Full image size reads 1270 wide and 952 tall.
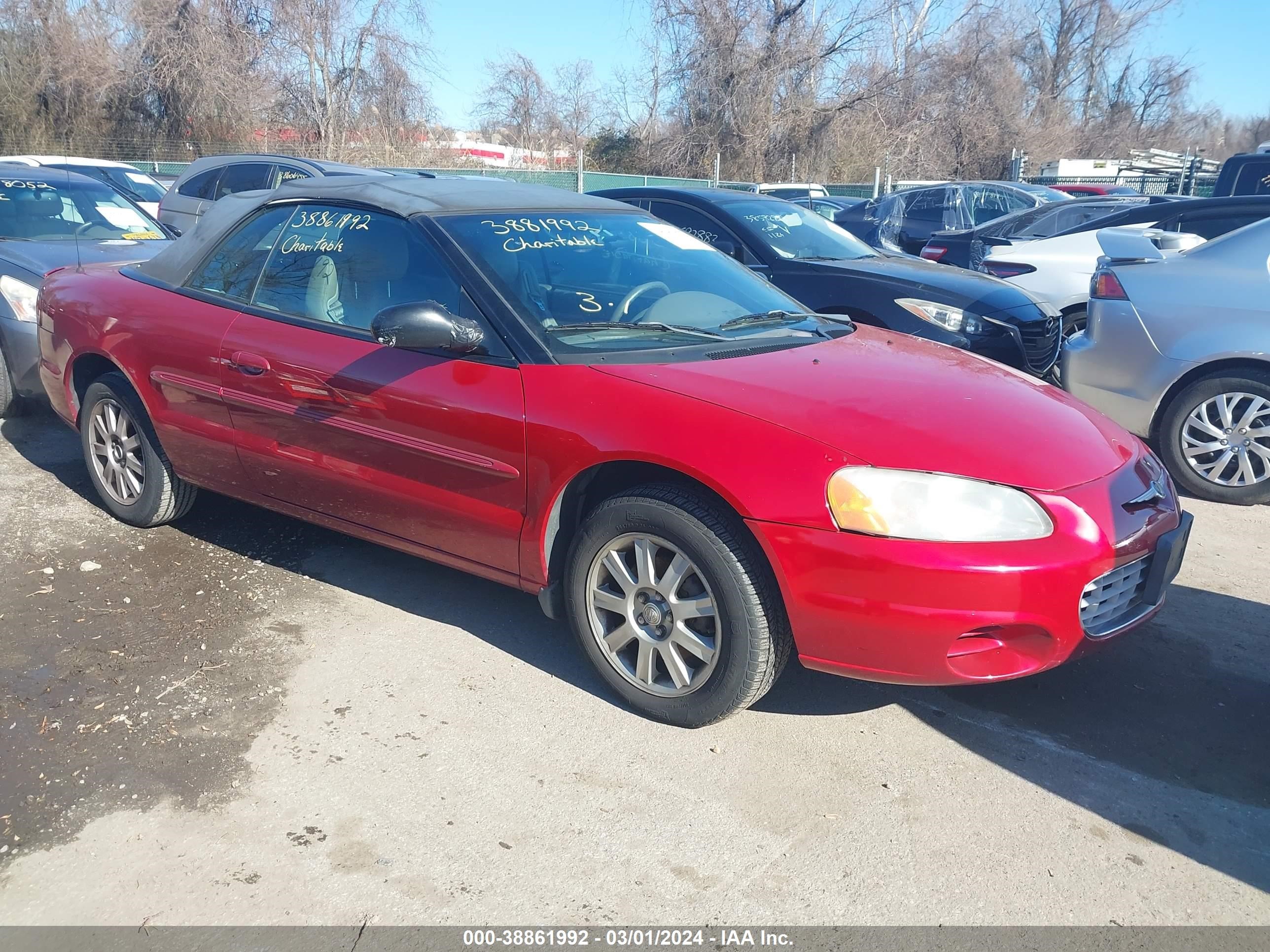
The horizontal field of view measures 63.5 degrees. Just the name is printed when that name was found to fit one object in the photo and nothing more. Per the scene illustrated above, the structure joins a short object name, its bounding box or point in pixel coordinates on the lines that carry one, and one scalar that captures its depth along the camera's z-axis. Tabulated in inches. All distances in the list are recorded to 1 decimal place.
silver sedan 211.8
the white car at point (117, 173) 506.6
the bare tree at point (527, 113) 1584.6
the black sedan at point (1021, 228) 398.6
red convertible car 110.1
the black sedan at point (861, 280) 253.0
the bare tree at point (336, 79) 1195.9
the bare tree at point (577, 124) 1612.9
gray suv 410.3
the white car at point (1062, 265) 320.8
